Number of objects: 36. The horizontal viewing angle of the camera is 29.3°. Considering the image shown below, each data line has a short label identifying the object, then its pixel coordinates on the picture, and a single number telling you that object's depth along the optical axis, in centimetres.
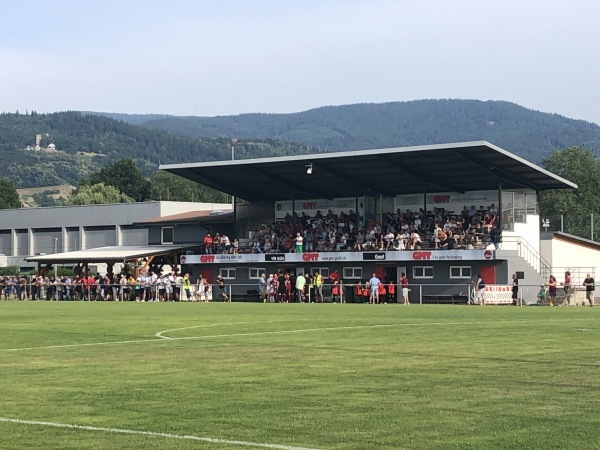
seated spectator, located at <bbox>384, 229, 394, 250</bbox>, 6088
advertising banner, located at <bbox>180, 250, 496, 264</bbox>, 5722
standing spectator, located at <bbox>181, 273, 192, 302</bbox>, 6125
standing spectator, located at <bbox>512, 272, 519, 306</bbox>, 5279
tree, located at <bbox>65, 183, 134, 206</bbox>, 14862
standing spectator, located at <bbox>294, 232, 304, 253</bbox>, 6356
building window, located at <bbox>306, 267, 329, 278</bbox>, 6481
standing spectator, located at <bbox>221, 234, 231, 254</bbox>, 6844
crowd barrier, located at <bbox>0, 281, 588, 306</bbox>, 5353
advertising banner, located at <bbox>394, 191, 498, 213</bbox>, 6234
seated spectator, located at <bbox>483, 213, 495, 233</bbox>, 5859
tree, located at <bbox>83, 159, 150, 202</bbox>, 17412
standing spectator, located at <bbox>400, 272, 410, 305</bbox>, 5488
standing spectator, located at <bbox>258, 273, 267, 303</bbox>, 6075
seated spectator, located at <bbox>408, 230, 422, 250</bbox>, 5988
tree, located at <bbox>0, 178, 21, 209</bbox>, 17102
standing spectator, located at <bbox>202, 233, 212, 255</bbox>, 6919
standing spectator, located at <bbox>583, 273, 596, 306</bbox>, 5006
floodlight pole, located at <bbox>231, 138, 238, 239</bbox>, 7432
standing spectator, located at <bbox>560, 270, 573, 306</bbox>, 5203
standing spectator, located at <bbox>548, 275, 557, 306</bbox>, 5046
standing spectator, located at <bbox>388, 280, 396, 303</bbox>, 5766
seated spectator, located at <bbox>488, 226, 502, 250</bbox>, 5738
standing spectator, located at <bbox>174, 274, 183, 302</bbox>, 6159
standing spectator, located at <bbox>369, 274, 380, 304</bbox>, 5538
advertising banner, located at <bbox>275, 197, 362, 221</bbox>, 6894
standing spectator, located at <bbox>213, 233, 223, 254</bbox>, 6894
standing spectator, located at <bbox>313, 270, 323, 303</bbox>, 5806
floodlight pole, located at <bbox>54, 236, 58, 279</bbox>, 10750
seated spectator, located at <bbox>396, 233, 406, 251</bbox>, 5988
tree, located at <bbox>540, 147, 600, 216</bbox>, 13238
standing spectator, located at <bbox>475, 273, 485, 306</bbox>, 5325
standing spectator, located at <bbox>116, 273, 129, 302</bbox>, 6308
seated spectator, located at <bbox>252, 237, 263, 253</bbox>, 6650
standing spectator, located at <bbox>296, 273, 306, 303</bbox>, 5756
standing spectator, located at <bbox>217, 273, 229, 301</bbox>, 6267
